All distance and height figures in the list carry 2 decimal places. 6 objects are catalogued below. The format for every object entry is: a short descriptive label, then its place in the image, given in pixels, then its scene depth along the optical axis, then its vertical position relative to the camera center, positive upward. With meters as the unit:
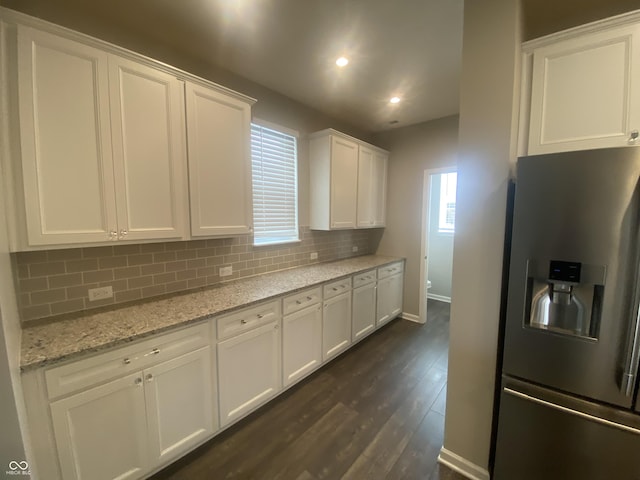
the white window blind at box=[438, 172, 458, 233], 4.78 +0.35
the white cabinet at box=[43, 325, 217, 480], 1.24 -1.07
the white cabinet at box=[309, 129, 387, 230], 3.01 +0.51
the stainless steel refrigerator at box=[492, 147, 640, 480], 1.07 -0.46
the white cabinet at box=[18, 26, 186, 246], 1.27 +0.42
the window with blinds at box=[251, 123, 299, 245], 2.62 +0.38
